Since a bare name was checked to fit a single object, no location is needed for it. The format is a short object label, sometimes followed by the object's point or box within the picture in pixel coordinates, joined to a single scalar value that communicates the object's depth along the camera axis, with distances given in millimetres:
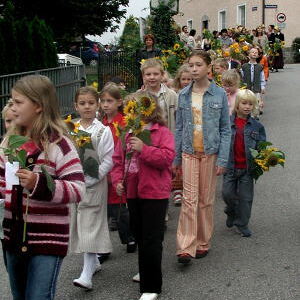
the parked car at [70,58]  23094
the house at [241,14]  39281
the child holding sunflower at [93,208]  4828
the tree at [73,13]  28797
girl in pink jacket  4438
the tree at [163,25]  14891
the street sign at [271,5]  37406
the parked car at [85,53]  34094
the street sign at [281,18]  35500
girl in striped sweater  3135
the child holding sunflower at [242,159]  6004
